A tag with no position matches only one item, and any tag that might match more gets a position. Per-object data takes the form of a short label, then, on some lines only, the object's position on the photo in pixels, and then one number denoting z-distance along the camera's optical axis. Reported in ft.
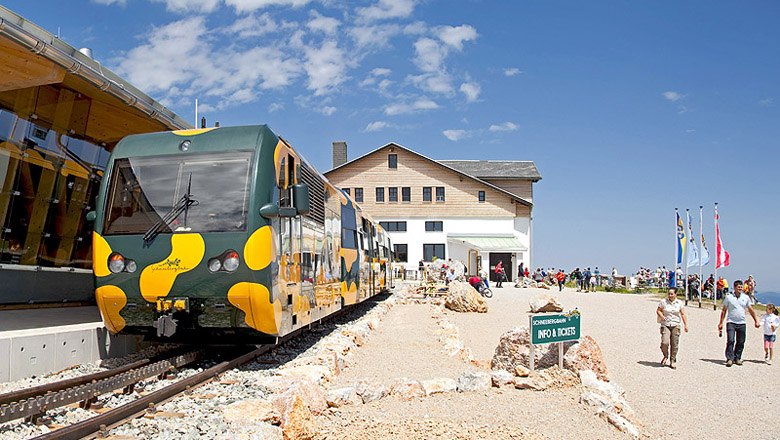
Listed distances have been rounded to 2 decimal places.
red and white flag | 99.91
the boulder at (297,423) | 19.03
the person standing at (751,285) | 91.30
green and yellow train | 27.76
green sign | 30.50
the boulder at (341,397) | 22.96
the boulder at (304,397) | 19.88
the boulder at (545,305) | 52.85
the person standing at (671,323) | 42.04
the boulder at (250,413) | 19.24
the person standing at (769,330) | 45.50
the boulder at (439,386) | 25.68
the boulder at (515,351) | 33.15
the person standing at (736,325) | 43.68
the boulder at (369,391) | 24.25
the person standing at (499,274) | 138.59
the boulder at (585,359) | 30.76
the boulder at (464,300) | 80.79
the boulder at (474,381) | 26.35
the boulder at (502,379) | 26.99
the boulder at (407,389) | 25.09
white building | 171.94
